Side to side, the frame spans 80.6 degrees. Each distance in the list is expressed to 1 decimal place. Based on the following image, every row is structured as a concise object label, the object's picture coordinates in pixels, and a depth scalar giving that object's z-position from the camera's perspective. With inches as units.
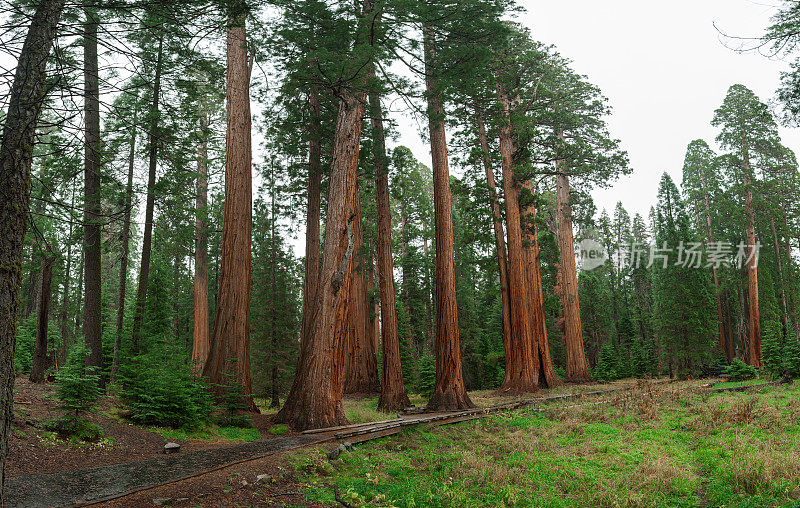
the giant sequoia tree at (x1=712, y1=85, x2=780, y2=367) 1045.2
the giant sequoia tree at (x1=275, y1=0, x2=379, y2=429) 371.6
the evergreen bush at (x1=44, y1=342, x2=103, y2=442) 263.0
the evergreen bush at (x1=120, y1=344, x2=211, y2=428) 335.0
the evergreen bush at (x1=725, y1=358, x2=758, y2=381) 826.8
